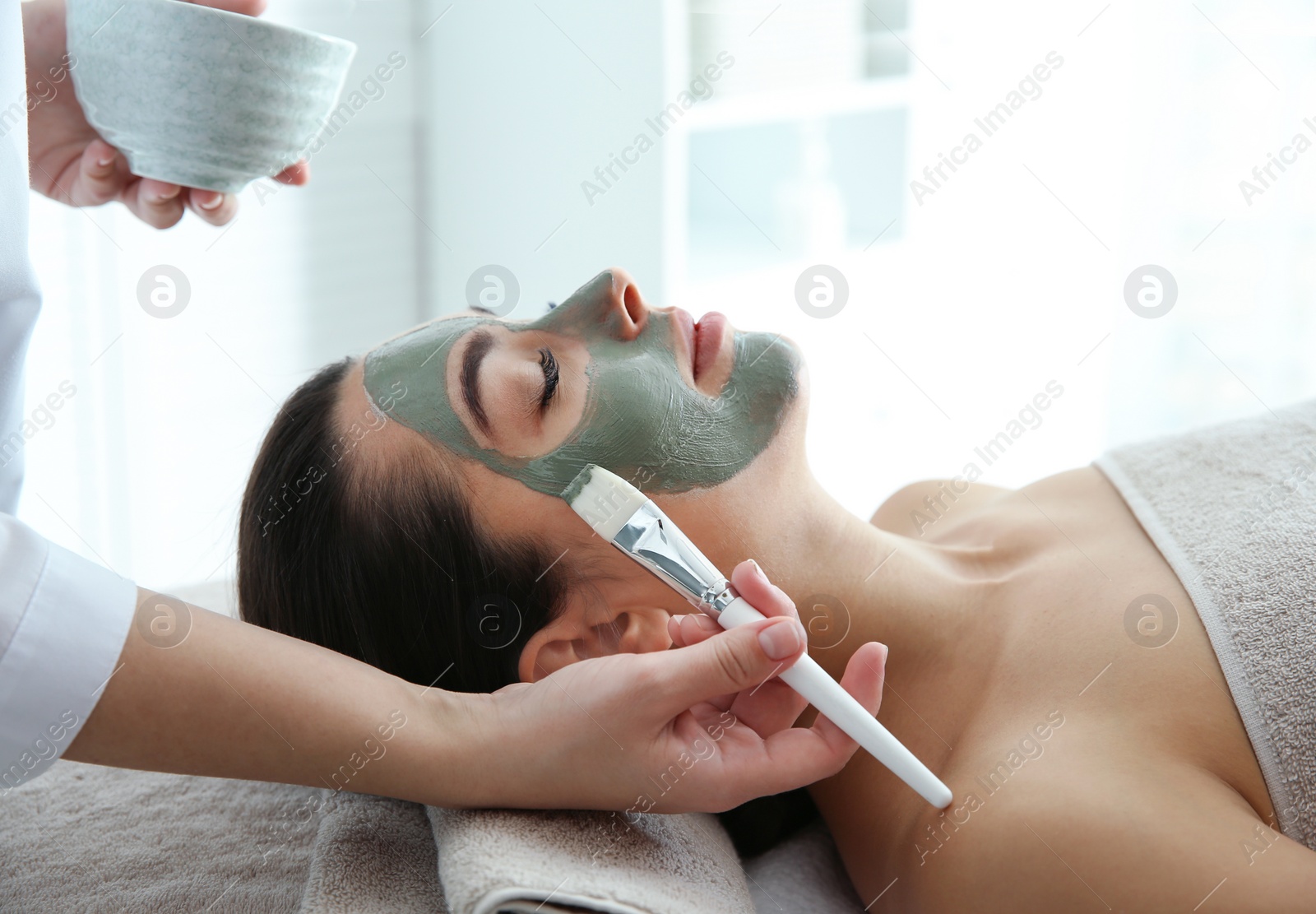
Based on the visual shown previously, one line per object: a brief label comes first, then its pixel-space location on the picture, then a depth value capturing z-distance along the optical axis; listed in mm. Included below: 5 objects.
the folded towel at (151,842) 801
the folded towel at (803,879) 887
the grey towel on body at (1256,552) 766
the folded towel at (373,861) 729
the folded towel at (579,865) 641
